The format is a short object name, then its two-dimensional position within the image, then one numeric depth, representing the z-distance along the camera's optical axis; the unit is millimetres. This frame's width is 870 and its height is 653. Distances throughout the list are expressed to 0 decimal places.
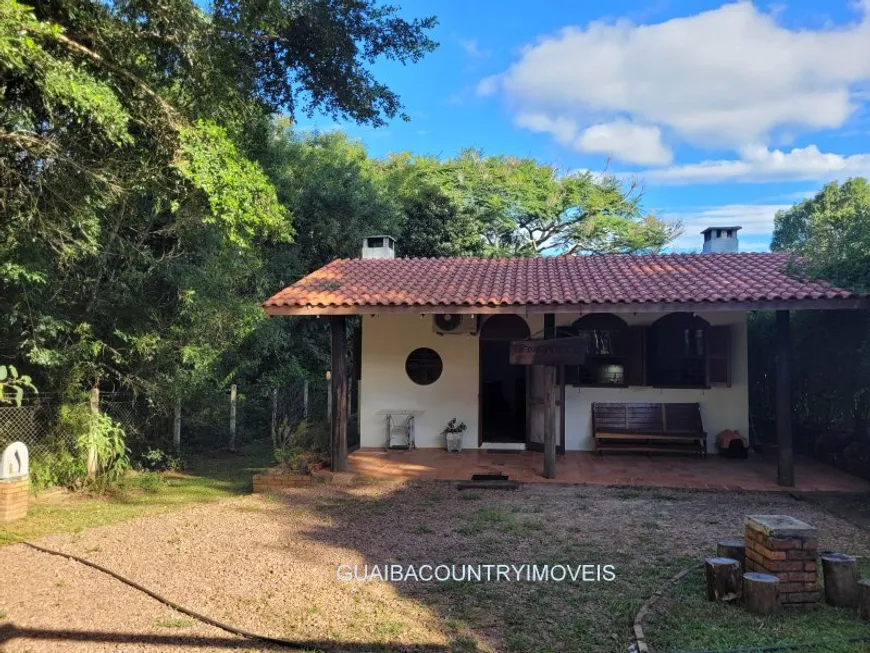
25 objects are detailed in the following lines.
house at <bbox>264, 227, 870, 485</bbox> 8422
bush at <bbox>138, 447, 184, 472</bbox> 9805
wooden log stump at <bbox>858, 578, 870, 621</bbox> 3633
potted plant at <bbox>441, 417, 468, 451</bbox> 9891
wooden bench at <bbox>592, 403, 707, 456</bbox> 9445
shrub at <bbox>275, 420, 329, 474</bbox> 8266
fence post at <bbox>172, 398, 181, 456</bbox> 10088
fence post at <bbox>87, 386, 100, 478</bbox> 8055
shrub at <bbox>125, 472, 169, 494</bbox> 8555
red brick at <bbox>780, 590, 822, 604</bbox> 3840
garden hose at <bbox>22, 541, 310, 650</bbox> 3449
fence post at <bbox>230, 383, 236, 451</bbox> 11557
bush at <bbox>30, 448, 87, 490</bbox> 7828
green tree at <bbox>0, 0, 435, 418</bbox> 5734
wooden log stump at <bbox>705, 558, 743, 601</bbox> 3934
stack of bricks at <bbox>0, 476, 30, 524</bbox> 6445
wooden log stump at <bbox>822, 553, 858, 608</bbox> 3828
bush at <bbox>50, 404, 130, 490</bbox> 8008
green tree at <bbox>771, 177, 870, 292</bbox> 6645
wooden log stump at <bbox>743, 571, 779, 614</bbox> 3734
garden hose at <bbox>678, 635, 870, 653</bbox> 3193
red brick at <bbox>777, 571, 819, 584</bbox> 3863
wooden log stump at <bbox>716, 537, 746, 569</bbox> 4316
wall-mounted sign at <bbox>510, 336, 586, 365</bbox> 7828
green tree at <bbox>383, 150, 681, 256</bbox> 22281
